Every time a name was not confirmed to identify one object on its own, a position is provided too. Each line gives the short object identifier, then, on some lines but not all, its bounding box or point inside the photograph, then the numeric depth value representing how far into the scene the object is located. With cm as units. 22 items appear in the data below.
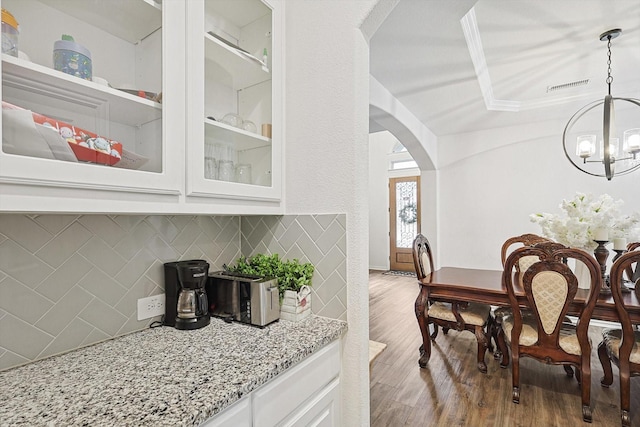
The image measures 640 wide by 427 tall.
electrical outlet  126
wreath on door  718
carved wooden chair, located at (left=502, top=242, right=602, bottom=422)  202
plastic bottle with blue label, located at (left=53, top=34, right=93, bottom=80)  84
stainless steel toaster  127
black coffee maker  125
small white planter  135
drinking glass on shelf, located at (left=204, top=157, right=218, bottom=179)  113
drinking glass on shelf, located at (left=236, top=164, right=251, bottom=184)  129
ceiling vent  328
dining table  207
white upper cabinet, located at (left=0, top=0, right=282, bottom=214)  76
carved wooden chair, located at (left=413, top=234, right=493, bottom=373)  258
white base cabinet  90
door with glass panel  717
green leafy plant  139
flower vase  245
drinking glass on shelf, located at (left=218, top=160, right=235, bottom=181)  121
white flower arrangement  230
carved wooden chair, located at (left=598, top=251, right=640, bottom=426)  192
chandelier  241
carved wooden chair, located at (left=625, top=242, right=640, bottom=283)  256
